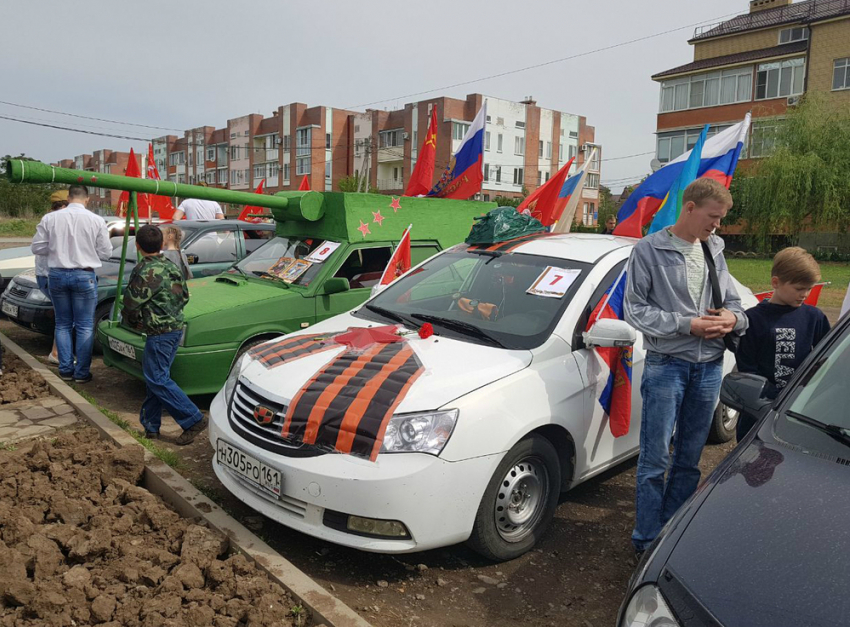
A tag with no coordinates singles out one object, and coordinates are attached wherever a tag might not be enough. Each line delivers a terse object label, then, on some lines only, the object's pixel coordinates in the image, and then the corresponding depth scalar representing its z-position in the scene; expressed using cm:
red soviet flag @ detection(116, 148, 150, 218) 1287
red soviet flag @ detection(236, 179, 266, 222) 1064
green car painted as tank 589
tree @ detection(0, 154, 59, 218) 4581
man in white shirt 689
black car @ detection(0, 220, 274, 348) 809
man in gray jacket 362
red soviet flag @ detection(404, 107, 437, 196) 955
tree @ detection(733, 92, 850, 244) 3148
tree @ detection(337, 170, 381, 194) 4618
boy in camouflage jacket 513
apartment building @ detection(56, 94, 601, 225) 6334
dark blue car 183
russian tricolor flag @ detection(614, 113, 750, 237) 559
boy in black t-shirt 366
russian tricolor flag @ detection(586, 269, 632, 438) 416
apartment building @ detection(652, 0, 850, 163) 4000
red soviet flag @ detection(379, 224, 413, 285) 650
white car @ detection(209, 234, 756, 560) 330
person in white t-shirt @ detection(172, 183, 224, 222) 1200
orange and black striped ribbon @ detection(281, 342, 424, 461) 336
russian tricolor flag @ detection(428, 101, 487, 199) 895
